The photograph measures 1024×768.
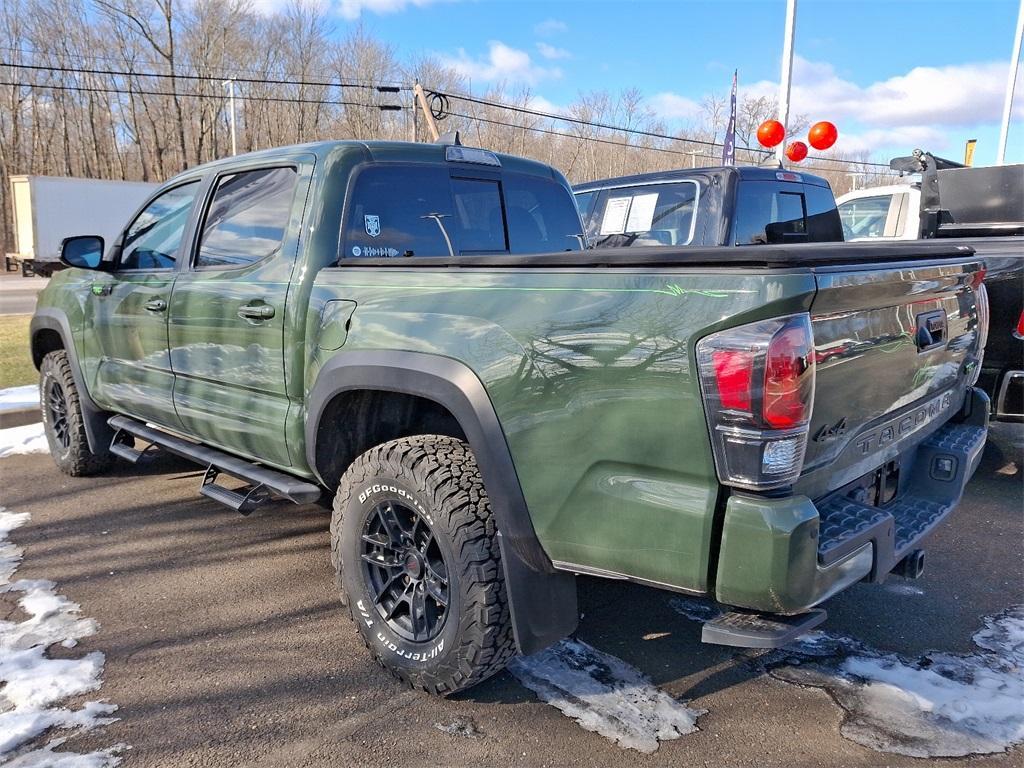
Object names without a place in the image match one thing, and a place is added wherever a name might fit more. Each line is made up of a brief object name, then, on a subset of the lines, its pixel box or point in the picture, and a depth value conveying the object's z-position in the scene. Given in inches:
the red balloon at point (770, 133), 398.6
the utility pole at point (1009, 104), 729.6
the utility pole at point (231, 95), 1466.4
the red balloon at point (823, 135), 414.3
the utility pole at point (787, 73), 464.8
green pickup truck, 76.4
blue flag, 565.9
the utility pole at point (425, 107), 832.9
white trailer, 1080.2
